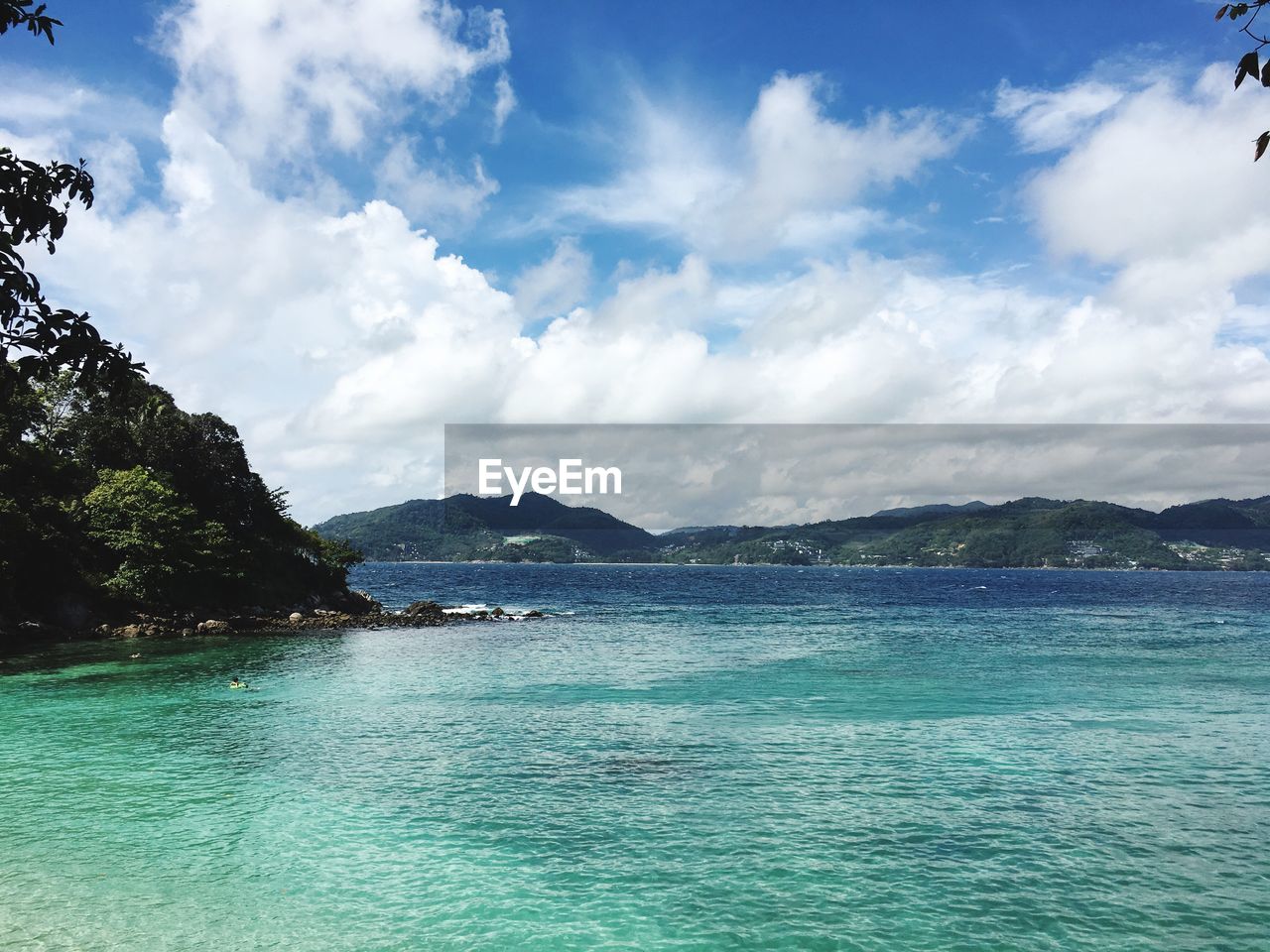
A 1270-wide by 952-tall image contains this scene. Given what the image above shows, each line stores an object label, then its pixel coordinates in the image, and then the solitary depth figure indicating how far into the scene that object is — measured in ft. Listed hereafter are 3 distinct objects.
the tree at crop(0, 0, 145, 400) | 25.88
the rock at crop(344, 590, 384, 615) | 279.49
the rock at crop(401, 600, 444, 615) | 270.16
